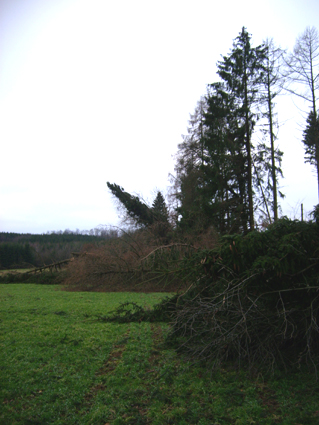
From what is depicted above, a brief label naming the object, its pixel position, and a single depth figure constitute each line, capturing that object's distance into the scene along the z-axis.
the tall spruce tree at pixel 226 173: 21.17
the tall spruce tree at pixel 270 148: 21.10
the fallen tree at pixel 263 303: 4.68
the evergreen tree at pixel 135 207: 25.70
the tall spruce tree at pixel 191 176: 22.17
